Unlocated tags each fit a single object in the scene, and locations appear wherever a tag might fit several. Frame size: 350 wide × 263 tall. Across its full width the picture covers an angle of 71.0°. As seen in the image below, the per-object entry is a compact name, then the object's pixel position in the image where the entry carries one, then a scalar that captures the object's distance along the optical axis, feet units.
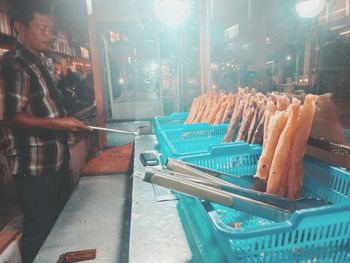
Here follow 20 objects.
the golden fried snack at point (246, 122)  5.57
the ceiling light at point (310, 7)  6.48
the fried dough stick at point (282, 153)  3.77
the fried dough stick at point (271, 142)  3.97
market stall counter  3.68
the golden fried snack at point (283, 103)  4.50
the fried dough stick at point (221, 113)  7.46
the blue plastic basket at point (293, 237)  2.28
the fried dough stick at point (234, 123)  6.09
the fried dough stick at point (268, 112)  4.59
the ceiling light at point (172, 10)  9.84
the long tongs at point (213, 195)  2.64
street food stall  2.62
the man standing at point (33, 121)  5.74
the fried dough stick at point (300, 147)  3.68
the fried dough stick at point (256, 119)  5.32
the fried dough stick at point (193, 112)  8.74
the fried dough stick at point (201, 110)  8.33
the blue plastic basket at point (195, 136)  6.58
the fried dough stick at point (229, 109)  7.30
